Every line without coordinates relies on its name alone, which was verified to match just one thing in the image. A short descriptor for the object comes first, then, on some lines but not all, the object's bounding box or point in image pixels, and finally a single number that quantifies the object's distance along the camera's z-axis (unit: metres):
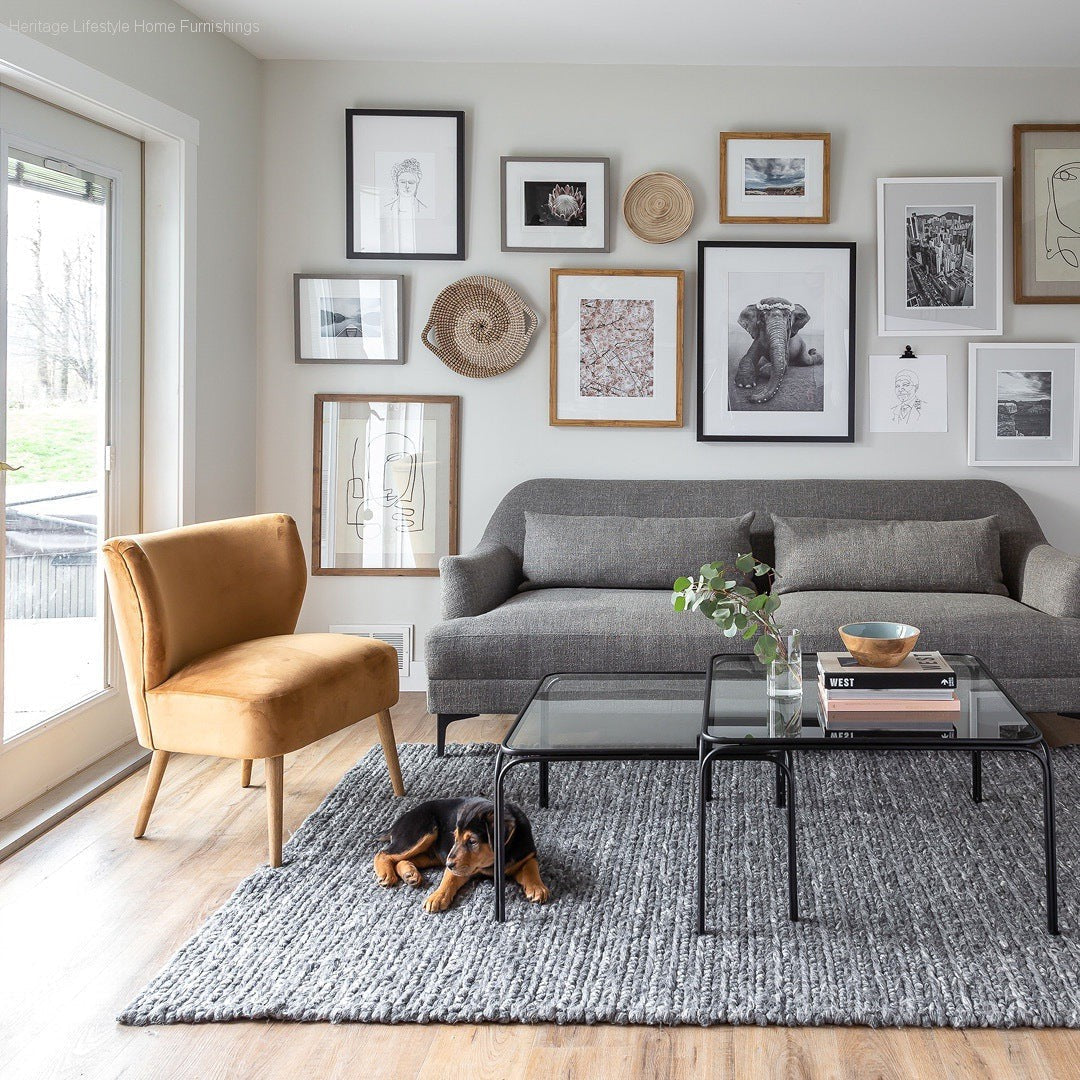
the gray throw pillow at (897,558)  3.65
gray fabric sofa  3.20
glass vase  2.39
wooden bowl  2.32
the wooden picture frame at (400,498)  4.17
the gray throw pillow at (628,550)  3.75
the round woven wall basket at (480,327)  4.10
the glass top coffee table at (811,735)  2.05
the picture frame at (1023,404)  4.06
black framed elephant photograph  4.07
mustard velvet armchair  2.48
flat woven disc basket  4.05
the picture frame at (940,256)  4.03
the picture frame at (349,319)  4.12
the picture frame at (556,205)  4.07
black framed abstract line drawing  4.07
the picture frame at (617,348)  4.10
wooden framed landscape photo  4.03
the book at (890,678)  2.24
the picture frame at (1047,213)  4.01
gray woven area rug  1.83
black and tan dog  2.23
